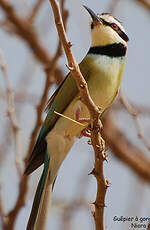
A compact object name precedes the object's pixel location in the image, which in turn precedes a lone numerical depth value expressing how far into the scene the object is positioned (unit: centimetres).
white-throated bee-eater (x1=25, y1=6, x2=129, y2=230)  645
